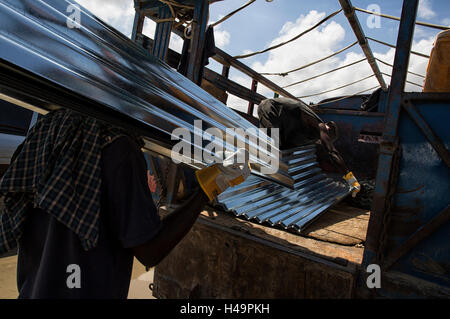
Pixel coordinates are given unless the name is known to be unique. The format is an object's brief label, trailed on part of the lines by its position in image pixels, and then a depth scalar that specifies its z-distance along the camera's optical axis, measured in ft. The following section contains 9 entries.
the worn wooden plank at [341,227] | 7.29
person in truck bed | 13.60
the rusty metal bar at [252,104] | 19.56
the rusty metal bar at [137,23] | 11.10
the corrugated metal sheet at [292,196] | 8.31
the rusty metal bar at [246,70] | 14.69
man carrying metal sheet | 3.47
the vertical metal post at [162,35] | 10.43
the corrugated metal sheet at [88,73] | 3.13
